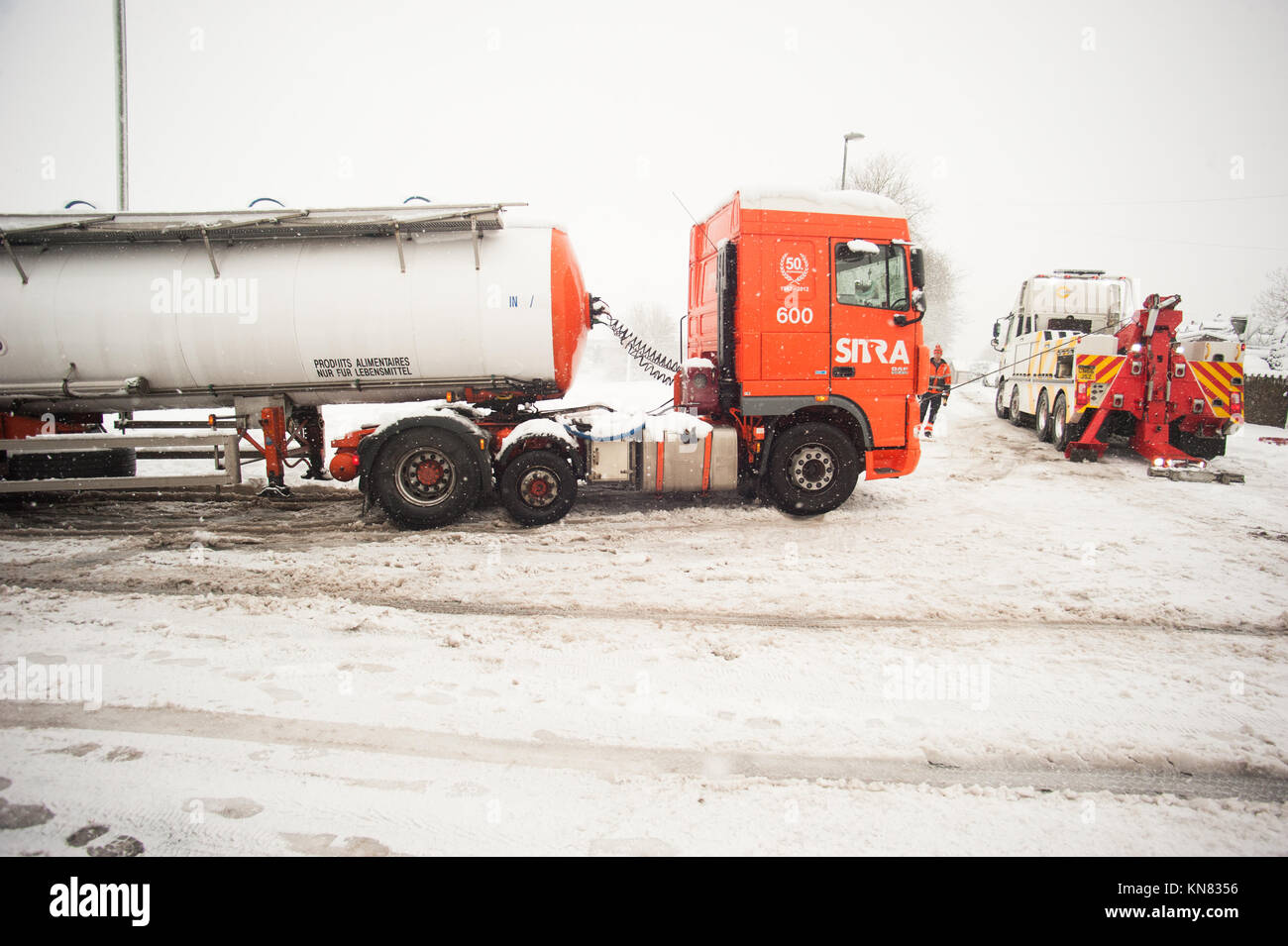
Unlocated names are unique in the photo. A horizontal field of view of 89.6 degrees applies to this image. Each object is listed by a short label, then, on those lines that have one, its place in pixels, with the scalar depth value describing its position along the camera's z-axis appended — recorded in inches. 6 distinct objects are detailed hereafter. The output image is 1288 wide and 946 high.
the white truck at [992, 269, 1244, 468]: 426.9
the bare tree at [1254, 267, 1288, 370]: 1802.4
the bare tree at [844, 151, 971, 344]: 1336.1
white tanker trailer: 278.1
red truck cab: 298.4
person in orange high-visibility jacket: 370.3
